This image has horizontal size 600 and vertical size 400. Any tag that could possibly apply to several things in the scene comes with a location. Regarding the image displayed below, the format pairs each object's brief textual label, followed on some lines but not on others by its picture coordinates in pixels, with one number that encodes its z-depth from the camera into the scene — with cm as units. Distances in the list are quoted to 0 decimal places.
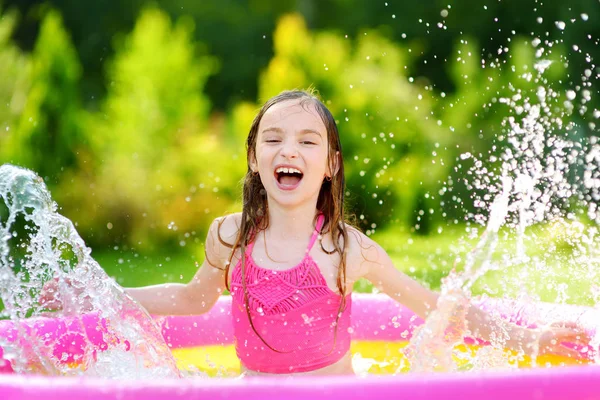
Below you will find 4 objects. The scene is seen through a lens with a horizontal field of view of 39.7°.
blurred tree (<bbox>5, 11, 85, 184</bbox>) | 727
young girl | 245
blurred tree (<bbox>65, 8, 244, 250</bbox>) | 766
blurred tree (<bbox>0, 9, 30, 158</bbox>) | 743
